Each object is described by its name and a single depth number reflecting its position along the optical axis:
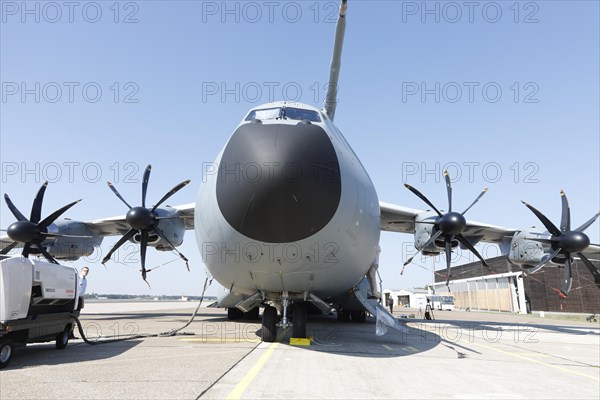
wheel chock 8.59
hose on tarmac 9.02
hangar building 37.66
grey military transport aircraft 6.65
